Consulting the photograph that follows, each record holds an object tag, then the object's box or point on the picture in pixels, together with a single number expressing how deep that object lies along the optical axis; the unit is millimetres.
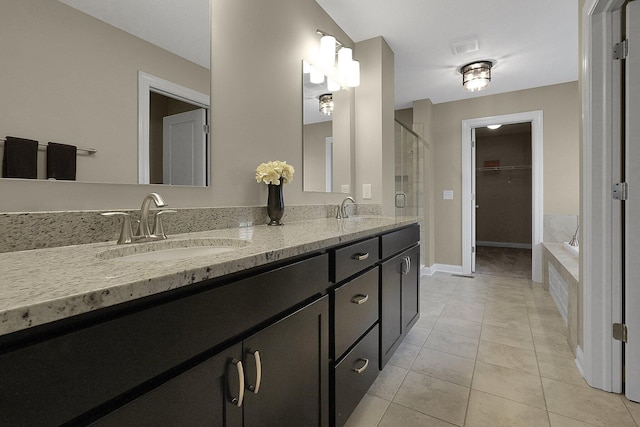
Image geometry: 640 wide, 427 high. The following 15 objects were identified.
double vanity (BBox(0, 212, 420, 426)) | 385
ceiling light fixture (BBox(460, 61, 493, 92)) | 2979
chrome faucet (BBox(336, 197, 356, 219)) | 2124
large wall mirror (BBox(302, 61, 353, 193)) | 2066
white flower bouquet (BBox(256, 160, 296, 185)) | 1485
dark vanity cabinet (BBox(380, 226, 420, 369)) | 1562
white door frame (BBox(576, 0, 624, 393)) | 1496
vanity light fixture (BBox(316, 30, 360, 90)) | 2131
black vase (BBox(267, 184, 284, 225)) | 1533
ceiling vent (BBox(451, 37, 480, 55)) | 2588
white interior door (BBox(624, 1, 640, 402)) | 1423
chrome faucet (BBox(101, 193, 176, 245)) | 904
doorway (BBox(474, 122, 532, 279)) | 5945
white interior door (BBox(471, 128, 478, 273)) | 4055
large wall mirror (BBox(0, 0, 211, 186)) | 806
